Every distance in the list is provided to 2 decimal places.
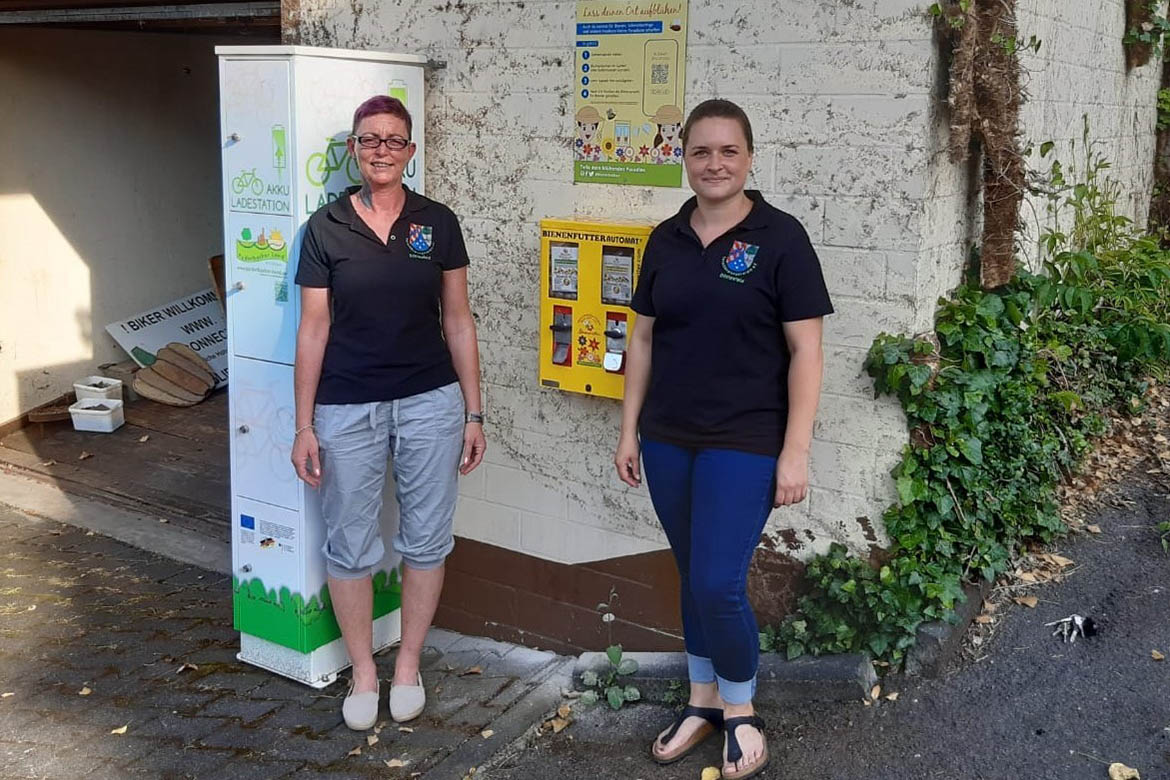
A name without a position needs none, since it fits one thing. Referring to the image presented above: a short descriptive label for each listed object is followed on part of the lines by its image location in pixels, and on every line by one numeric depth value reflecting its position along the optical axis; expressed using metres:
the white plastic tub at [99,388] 7.83
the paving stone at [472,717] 4.00
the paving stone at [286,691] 4.22
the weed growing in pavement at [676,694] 3.93
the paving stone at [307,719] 4.00
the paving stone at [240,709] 4.08
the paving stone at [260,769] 3.69
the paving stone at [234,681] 4.29
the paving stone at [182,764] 3.70
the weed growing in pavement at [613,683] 3.98
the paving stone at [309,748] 3.79
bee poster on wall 3.82
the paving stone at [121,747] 3.79
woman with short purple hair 3.74
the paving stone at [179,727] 3.93
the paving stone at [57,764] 3.70
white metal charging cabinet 3.98
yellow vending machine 3.89
